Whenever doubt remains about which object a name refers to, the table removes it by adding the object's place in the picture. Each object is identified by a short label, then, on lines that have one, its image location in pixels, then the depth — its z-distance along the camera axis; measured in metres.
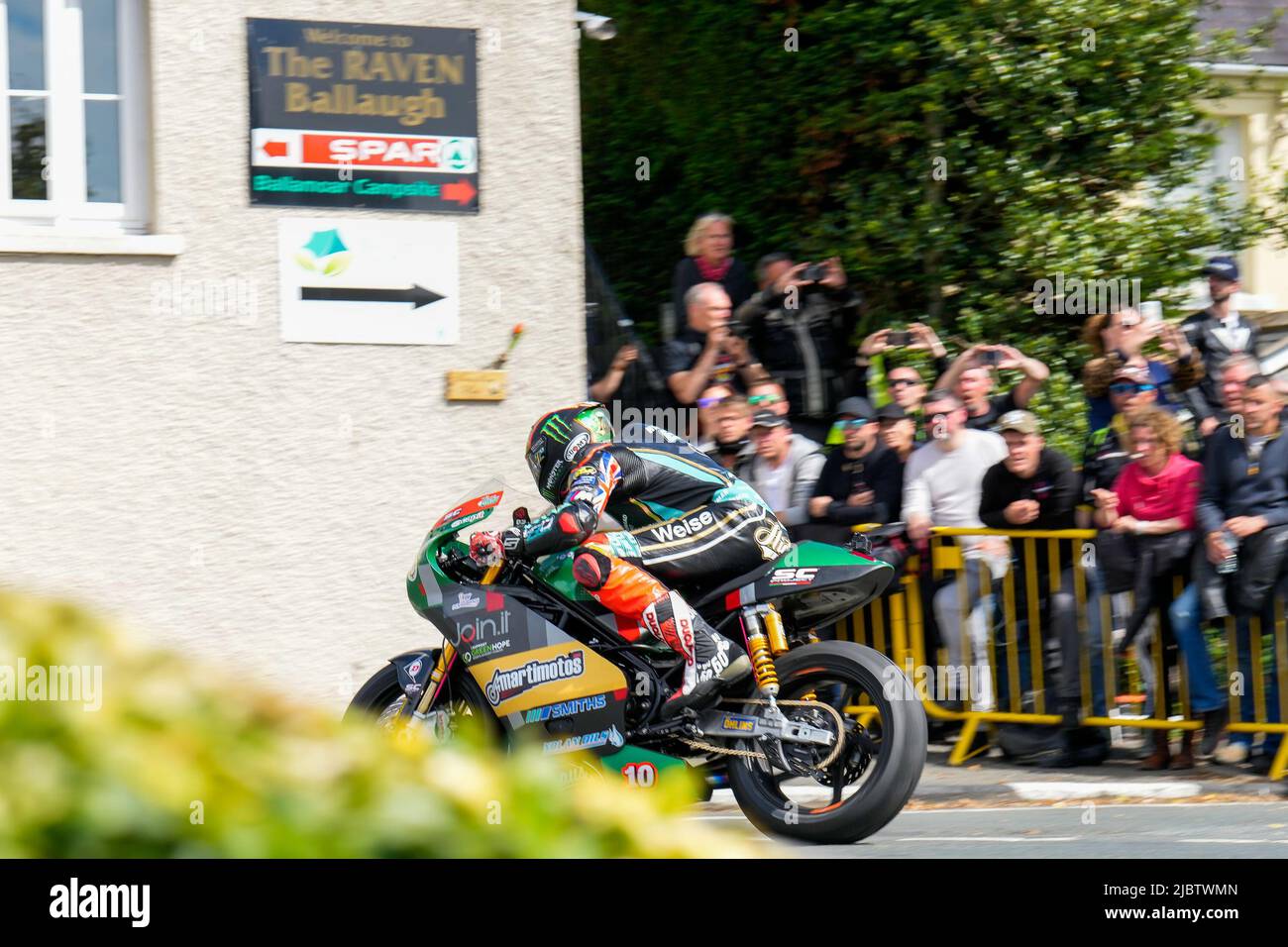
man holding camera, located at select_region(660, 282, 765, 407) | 21.34
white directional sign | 18.95
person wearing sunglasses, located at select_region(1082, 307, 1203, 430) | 20.31
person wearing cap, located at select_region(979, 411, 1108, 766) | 18.62
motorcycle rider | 13.56
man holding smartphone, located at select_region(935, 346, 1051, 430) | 20.34
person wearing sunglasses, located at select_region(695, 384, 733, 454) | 20.44
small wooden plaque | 19.42
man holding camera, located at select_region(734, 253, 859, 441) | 22.80
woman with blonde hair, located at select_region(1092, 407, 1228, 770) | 17.83
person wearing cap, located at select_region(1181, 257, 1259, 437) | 22.03
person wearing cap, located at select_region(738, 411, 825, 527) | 19.89
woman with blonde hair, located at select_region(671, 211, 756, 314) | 22.84
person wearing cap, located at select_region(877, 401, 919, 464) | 19.89
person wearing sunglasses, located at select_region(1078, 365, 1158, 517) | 18.86
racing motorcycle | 12.96
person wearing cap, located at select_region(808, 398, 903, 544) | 19.62
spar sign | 18.87
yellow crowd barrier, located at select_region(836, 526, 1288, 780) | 17.53
